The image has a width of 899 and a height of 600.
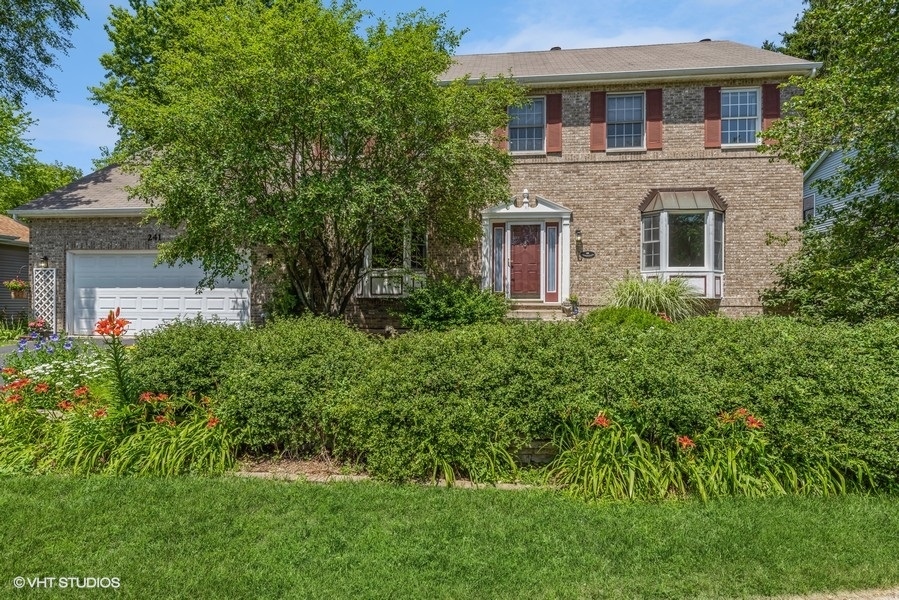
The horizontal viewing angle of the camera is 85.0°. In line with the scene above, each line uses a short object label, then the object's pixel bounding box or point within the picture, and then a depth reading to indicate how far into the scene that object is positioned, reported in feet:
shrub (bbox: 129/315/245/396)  16.15
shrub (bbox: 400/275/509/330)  32.76
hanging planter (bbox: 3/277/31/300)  42.83
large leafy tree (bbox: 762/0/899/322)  22.06
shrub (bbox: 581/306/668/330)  29.12
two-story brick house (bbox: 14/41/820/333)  37.93
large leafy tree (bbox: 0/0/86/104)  45.42
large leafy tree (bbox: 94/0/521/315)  23.86
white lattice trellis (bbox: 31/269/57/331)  41.91
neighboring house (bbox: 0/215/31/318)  54.03
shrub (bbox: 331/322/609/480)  13.78
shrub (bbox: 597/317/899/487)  13.01
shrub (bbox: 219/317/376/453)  14.64
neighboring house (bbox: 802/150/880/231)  49.92
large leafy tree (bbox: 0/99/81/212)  63.36
